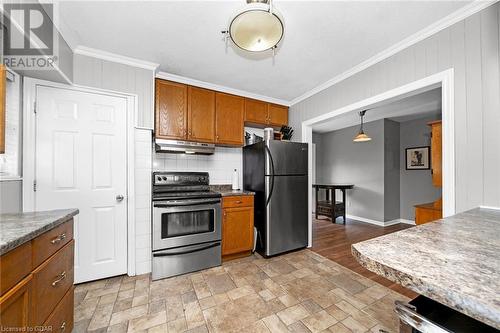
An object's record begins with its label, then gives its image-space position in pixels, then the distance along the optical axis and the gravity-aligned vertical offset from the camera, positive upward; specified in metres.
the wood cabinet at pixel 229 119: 2.88 +0.74
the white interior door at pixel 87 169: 1.96 -0.01
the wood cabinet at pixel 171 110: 2.49 +0.75
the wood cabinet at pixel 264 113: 3.13 +0.91
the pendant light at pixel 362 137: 4.15 +0.64
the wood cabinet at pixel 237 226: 2.62 -0.80
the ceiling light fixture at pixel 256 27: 1.19 +0.91
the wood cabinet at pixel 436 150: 2.25 +0.21
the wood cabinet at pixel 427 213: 2.26 -0.54
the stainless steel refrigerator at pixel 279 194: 2.72 -0.37
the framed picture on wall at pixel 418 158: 4.37 +0.21
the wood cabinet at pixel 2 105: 1.09 +0.35
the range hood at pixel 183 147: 2.53 +0.28
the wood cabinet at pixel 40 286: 0.81 -0.58
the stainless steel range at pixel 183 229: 2.22 -0.73
